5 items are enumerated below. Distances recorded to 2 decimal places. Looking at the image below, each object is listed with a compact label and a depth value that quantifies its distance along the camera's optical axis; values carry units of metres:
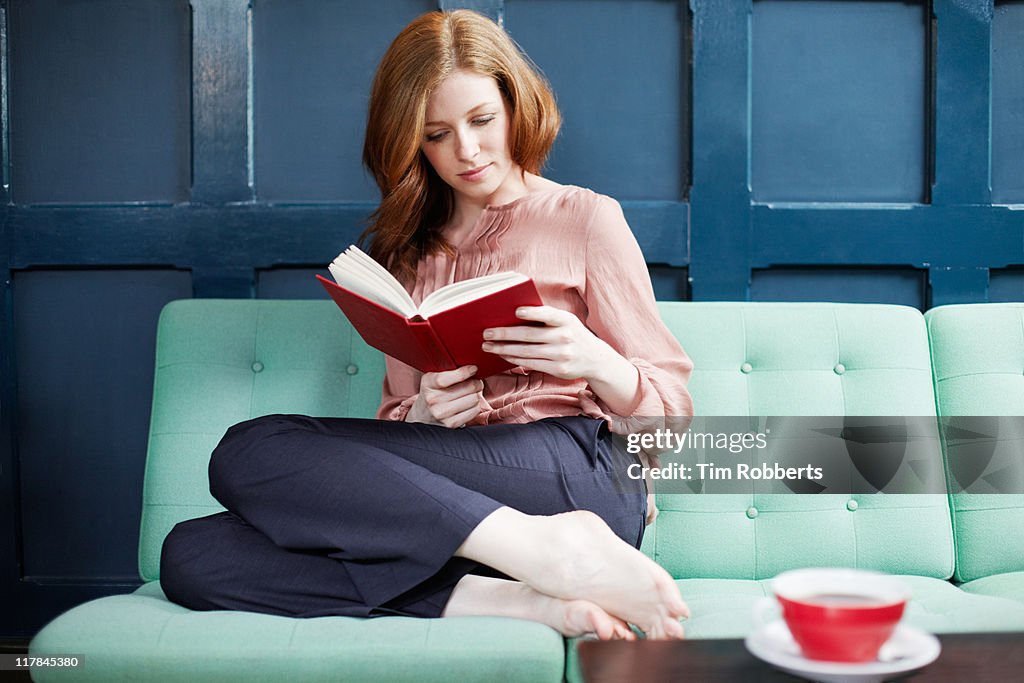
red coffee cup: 0.63
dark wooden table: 0.66
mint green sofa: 1.50
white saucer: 0.63
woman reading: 1.12
